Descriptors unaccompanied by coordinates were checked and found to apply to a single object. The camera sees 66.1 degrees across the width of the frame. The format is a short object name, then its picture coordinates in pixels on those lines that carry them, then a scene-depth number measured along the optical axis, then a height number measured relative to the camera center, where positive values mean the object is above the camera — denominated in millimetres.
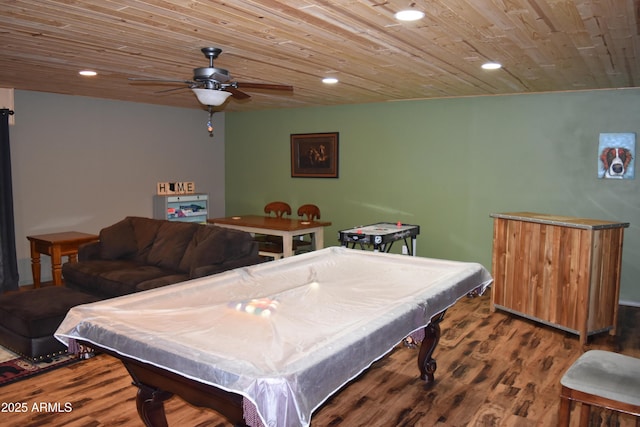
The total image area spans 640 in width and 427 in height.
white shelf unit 6973 -525
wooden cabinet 4074 -832
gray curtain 5406 -536
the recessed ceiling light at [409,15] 2546 +834
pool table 1668 -676
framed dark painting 6969 +248
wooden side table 5324 -856
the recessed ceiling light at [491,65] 3838 +859
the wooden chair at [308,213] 6643 -577
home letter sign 7098 -249
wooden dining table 5820 -679
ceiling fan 3369 +608
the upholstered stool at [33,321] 3539 -1101
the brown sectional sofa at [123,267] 3605 -931
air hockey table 5027 -648
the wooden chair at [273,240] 6046 -895
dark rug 3389 -1413
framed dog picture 4977 +198
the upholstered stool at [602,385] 2090 -923
